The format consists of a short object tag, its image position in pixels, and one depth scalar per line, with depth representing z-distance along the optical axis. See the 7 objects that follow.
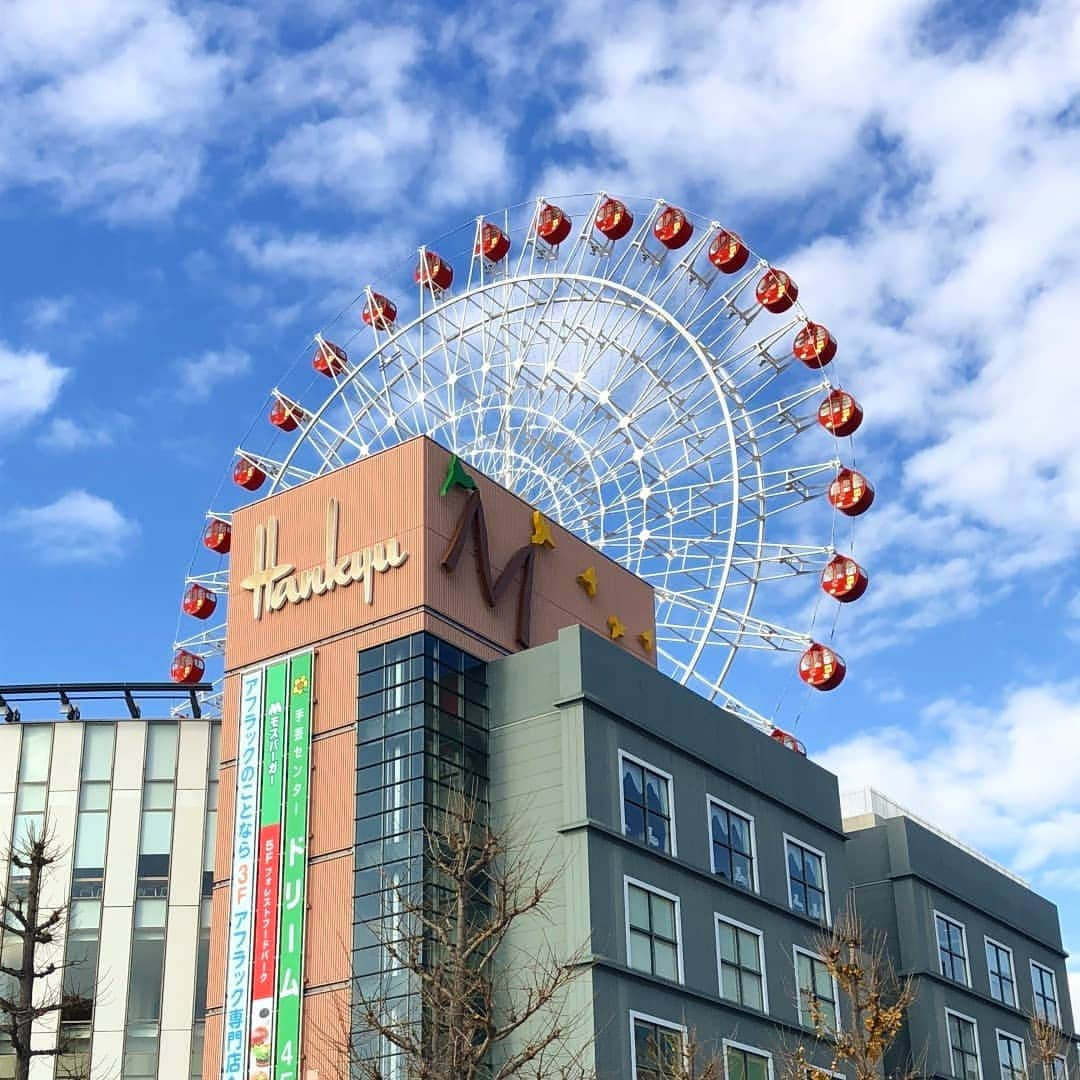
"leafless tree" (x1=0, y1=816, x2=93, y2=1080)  36.95
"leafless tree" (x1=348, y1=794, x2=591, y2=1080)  32.47
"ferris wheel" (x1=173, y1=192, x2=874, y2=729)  55.31
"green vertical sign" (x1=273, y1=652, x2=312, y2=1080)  39.22
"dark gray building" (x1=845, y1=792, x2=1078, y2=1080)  49.50
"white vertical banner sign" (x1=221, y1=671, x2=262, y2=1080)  40.03
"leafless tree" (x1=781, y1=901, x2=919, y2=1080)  36.06
